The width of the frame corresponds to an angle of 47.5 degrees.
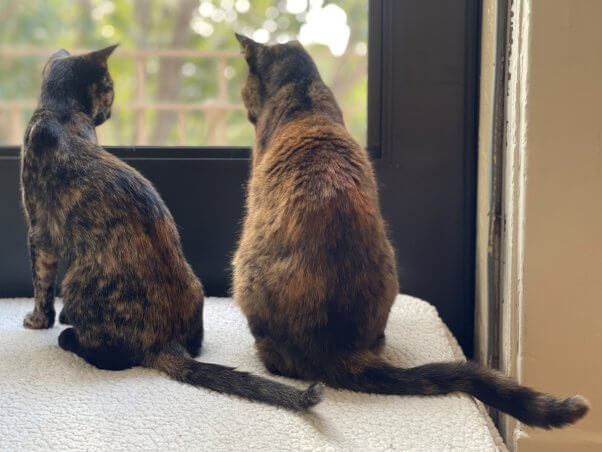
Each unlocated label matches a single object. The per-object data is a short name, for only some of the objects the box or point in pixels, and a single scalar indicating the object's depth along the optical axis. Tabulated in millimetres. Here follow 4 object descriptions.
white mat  855
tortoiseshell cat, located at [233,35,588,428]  980
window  1477
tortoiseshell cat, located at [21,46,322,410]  1073
